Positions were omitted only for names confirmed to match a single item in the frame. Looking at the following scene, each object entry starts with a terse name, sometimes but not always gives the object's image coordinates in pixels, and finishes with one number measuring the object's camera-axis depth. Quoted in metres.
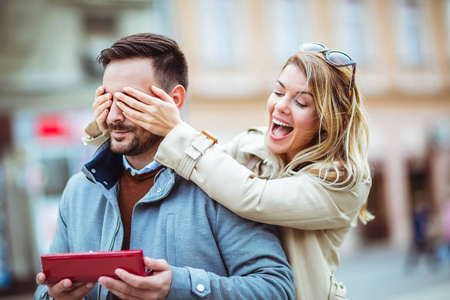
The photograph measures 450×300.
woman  1.86
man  1.73
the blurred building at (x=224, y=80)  7.63
